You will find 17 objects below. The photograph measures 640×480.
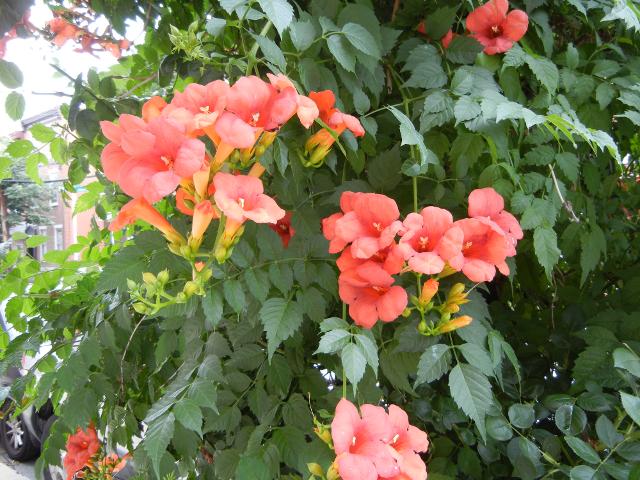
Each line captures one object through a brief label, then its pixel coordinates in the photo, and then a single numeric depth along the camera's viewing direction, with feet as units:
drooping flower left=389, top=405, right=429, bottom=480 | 2.39
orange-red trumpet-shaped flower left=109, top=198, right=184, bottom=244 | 2.43
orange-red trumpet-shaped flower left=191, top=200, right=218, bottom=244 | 2.40
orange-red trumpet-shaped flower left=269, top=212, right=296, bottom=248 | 3.46
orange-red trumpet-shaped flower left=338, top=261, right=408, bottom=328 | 2.61
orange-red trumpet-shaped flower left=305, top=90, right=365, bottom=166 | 2.66
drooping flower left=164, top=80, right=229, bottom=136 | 2.29
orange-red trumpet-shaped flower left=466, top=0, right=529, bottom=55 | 3.49
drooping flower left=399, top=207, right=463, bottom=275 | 2.45
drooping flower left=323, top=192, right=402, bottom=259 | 2.64
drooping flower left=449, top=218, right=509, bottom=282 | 2.62
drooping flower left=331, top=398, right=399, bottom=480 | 2.23
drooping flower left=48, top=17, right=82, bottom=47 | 5.77
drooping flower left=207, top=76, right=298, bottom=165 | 2.26
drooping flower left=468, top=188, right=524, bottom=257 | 2.87
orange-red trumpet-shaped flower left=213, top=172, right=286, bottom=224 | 2.22
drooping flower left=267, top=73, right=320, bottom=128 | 2.36
